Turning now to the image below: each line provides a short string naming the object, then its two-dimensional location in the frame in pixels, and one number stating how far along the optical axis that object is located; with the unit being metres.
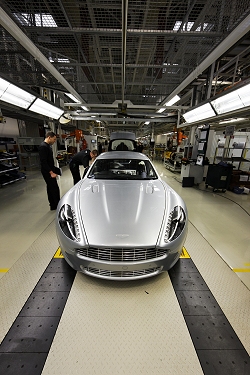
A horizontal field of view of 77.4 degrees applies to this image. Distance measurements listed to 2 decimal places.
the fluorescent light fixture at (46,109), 3.72
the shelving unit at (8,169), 4.75
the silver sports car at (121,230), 1.29
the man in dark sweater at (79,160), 3.96
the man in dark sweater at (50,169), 2.85
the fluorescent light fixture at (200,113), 3.67
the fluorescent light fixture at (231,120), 4.50
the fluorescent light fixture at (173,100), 4.48
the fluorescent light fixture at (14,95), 2.69
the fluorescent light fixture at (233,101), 2.64
